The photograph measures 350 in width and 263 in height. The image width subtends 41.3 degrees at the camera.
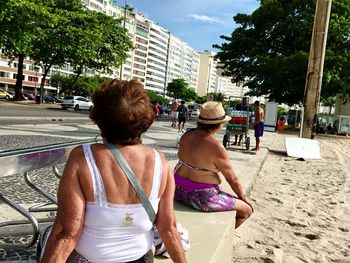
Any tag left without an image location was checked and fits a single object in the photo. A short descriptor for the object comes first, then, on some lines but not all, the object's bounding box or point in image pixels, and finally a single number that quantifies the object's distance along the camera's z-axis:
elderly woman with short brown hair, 1.96
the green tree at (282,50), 30.97
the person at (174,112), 25.42
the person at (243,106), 15.07
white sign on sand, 14.53
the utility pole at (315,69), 16.64
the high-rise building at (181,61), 174.25
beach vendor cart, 14.09
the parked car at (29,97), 59.11
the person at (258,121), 14.16
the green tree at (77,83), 80.81
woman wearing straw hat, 4.29
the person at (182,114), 21.66
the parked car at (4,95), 52.19
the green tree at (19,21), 21.81
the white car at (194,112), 61.74
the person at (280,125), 34.63
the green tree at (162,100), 108.21
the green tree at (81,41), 35.96
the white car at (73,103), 41.44
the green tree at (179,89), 132.25
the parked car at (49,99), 63.00
